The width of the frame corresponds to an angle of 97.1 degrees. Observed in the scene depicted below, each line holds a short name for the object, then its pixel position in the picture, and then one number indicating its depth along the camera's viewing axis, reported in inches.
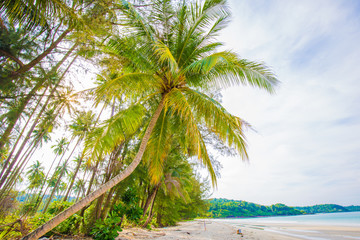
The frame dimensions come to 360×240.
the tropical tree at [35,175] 943.7
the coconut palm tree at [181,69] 167.6
